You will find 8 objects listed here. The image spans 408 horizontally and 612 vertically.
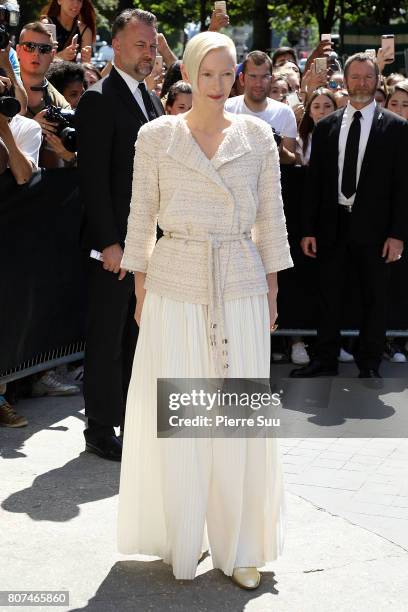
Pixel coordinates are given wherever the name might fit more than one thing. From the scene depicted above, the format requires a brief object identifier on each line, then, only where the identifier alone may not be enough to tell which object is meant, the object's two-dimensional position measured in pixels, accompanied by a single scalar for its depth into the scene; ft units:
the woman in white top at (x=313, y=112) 31.37
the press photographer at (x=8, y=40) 21.07
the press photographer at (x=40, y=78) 25.18
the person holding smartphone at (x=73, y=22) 33.68
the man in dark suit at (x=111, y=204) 19.06
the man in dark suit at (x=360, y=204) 26.71
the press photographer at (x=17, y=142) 20.48
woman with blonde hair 14.19
